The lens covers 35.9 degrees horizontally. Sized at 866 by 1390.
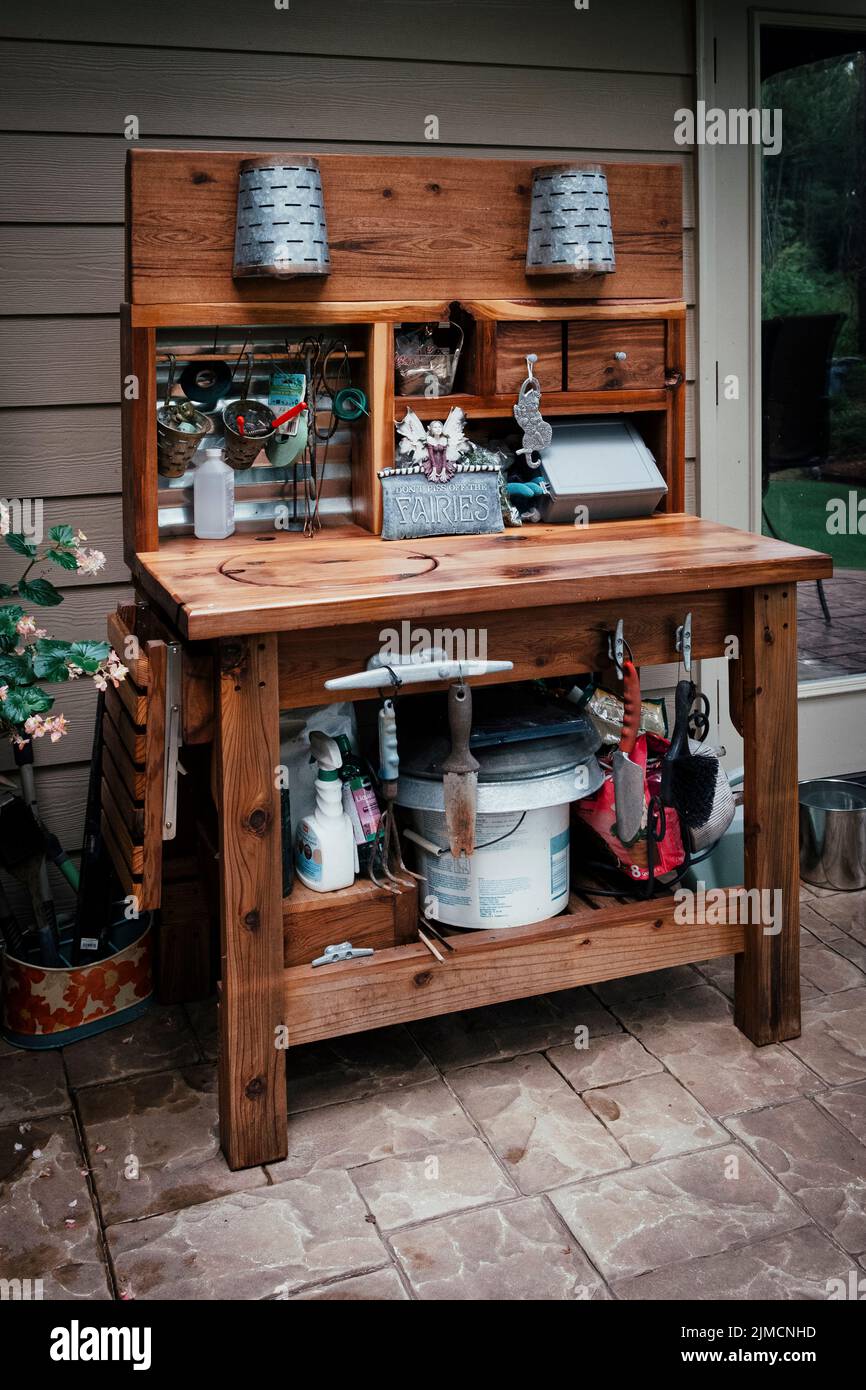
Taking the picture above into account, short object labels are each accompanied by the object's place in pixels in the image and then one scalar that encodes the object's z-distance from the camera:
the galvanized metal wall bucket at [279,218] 2.51
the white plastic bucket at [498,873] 2.62
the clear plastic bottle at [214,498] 2.69
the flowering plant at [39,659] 2.49
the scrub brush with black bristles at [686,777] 2.62
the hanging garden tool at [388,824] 2.40
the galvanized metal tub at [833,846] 3.46
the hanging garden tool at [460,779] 2.43
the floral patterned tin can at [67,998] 2.78
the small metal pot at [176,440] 2.64
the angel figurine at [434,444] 2.75
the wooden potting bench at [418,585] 2.30
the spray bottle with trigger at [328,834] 2.51
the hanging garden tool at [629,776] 2.48
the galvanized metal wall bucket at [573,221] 2.74
